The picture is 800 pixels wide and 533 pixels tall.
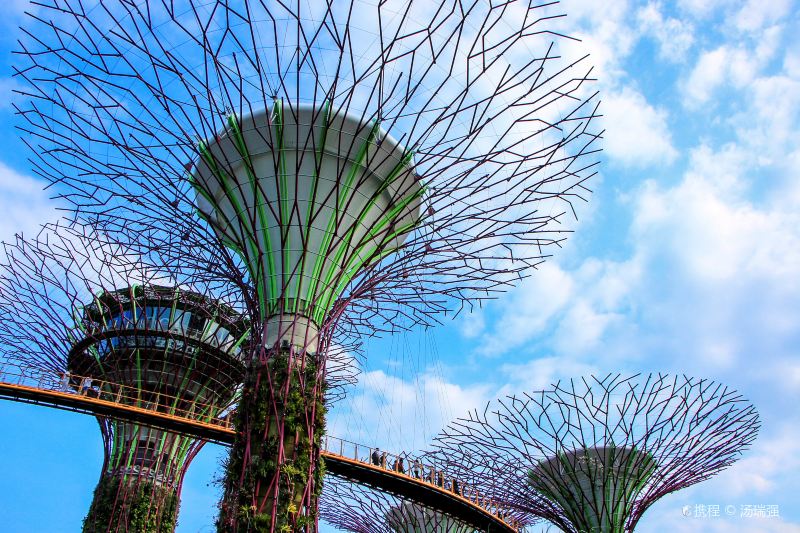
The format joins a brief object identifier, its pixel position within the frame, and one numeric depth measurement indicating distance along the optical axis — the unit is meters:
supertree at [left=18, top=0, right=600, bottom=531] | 14.47
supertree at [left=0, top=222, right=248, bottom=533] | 27.53
